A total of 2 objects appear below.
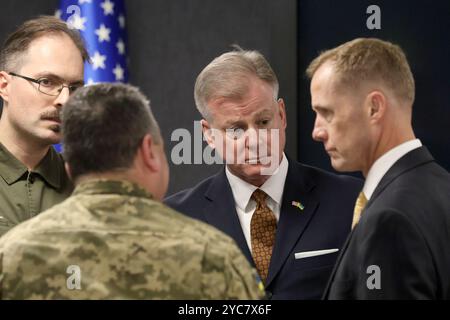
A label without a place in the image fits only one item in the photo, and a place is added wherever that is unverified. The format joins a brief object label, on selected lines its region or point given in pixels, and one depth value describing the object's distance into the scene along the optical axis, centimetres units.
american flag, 459
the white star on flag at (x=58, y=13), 471
